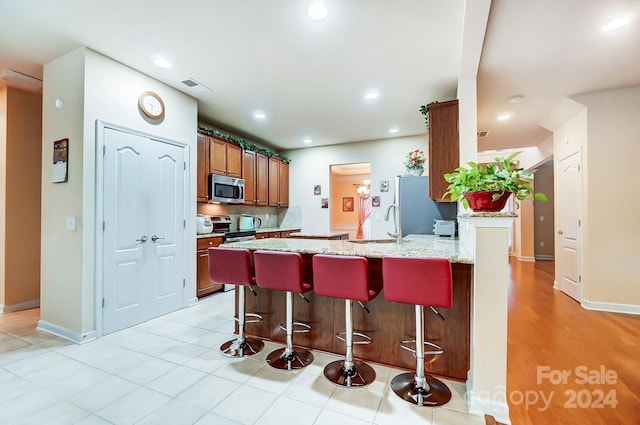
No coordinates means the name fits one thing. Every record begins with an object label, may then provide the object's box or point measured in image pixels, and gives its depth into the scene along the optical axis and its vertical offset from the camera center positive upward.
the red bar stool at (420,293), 1.68 -0.49
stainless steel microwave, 4.39 +0.42
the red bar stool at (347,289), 1.90 -0.52
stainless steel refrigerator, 3.94 +0.09
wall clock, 3.14 +1.26
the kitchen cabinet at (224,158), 4.45 +0.95
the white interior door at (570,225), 3.91 -0.16
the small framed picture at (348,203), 9.87 +0.40
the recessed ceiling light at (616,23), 2.23 +1.54
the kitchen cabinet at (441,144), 3.00 +0.76
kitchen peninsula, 2.03 -0.84
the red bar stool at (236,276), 2.32 -0.51
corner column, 1.65 -0.60
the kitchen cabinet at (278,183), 6.03 +0.71
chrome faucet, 2.79 -0.23
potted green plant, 1.63 +0.18
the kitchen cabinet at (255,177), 5.29 +0.73
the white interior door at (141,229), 2.85 -0.16
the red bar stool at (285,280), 2.10 -0.50
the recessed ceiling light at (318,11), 2.12 +1.57
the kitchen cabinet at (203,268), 3.94 -0.76
